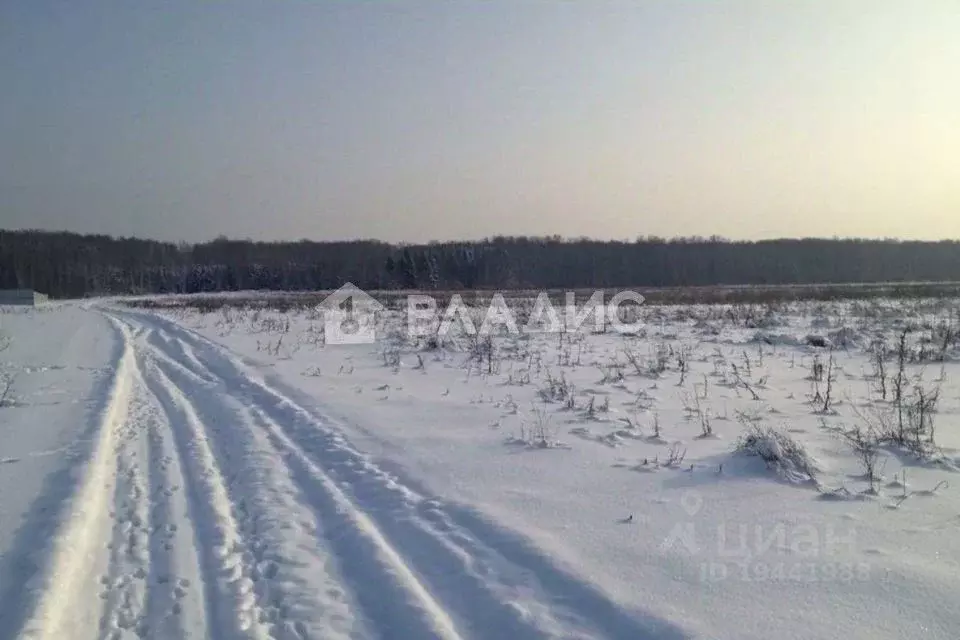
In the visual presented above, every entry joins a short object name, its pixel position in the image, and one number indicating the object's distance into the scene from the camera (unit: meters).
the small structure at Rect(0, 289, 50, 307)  58.84
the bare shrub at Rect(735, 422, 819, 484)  5.49
